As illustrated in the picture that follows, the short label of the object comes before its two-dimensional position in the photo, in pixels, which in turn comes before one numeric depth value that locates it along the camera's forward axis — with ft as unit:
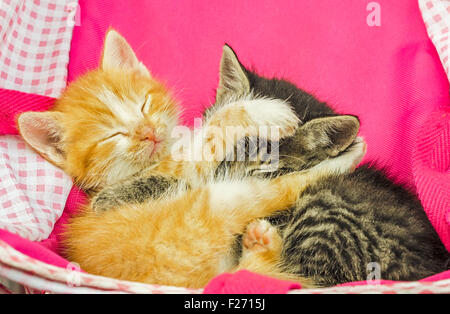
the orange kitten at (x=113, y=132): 1.42
